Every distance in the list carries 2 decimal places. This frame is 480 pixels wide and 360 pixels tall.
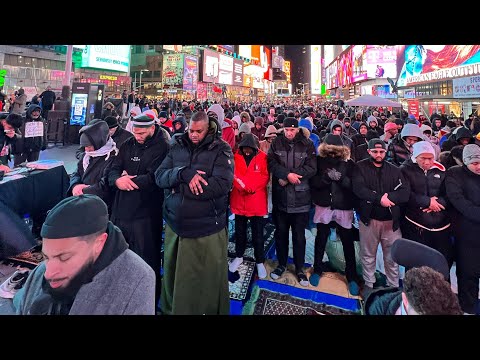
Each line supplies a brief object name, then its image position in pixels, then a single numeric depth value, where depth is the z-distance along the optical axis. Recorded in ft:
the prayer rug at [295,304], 10.96
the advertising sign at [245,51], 306.35
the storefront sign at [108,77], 149.79
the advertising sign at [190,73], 190.29
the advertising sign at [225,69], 229.25
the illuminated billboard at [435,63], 66.18
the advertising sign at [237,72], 251.39
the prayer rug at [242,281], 11.75
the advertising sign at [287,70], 574.56
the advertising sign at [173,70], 190.70
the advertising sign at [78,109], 42.27
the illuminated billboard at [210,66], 210.18
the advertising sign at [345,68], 207.72
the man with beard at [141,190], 9.98
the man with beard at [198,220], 8.88
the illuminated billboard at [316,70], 442.50
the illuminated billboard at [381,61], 143.43
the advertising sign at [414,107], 52.94
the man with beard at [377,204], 11.14
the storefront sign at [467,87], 57.00
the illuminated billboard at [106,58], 106.67
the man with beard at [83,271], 4.52
